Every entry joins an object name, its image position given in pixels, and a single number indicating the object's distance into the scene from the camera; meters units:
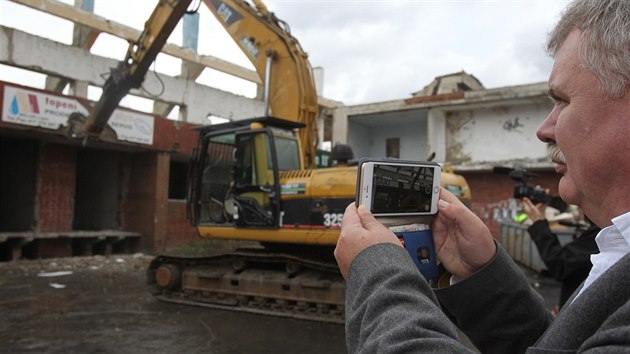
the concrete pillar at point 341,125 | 23.19
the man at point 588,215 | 0.88
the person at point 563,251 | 3.28
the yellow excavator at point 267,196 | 7.04
